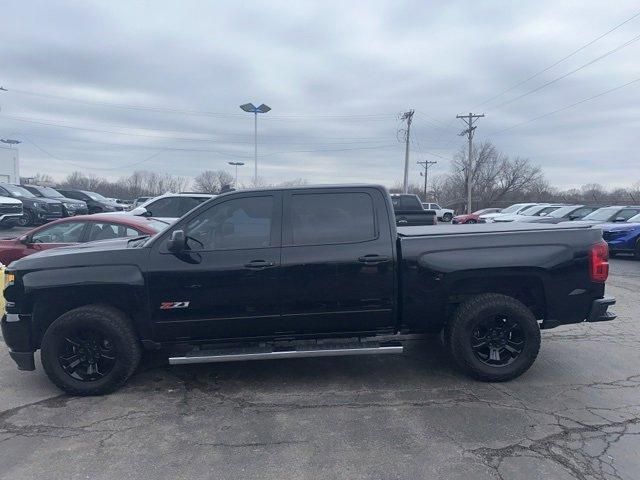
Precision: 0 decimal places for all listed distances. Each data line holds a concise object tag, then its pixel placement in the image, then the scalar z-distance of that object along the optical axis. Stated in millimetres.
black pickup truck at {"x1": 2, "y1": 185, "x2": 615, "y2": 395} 4672
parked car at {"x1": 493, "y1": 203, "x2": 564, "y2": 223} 24648
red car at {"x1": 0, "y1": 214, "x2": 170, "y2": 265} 8125
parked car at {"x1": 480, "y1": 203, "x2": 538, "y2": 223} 26586
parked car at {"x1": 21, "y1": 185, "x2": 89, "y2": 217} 24375
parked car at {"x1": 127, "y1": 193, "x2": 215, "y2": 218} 13336
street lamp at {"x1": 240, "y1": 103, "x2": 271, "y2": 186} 27484
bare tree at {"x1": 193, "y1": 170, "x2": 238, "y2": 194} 60231
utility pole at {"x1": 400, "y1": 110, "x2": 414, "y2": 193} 49375
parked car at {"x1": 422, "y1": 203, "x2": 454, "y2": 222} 42281
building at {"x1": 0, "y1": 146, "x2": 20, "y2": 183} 52175
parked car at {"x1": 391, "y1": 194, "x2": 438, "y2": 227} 15956
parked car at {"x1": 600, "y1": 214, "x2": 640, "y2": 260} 15086
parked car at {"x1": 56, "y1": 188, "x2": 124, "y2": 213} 29469
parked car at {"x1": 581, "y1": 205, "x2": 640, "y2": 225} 17141
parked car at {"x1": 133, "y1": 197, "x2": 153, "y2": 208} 27762
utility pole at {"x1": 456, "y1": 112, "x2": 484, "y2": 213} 51406
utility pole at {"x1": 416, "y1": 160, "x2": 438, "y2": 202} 81950
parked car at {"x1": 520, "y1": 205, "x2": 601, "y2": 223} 20953
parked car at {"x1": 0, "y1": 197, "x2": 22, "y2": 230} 20031
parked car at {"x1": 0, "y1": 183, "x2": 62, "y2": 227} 22672
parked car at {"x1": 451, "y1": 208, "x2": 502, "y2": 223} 32000
